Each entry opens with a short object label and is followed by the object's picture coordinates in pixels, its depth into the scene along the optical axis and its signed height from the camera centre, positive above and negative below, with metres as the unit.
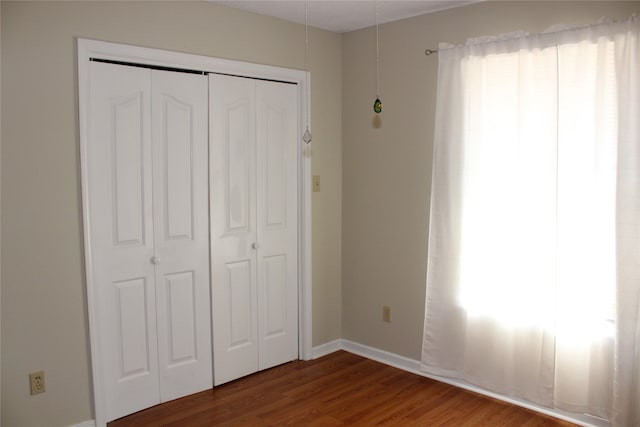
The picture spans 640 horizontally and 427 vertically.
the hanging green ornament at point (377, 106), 3.25 +0.47
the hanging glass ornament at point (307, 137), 3.39 +0.30
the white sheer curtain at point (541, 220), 2.79 -0.21
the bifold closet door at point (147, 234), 3.03 -0.28
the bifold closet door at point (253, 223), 3.56 -0.26
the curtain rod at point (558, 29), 2.75 +0.83
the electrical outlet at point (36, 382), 2.80 -1.00
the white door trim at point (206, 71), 2.90 +0.34
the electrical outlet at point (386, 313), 4.04 -0.95
